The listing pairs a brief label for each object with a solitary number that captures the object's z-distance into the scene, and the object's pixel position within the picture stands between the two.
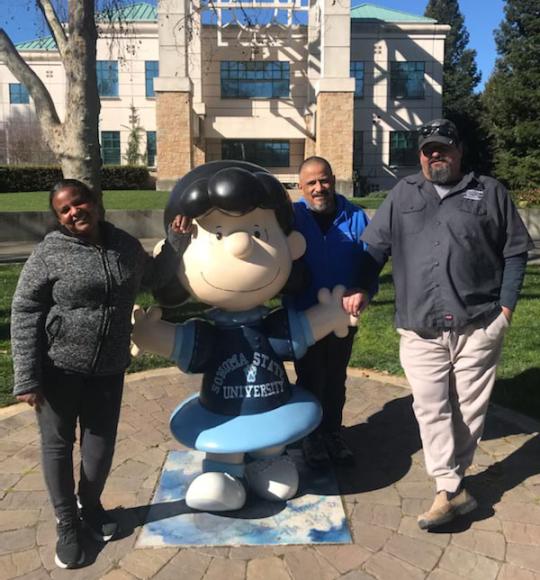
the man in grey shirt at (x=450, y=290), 3.03
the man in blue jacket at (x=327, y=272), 3.52
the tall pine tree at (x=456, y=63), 40.29
